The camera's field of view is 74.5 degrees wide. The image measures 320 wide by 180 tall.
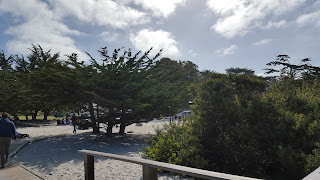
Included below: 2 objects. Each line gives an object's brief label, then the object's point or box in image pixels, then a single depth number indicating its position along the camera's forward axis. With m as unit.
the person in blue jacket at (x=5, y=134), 7.05
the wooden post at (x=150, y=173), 3.06
